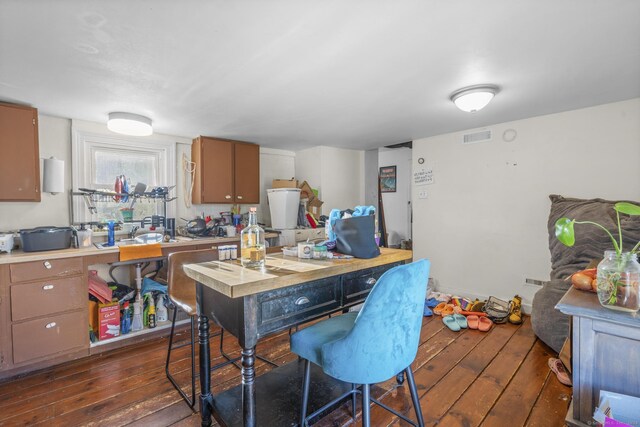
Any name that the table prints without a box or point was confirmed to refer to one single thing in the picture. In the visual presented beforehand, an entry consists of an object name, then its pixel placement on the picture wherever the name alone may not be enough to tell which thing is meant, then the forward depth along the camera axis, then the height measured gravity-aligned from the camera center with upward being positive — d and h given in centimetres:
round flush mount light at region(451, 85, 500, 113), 236 +88
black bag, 168 -16
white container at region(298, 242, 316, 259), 174 -25
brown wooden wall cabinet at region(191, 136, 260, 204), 376 +47
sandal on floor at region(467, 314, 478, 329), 304 -115
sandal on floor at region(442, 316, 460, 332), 301 -117
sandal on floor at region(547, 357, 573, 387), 208 -117
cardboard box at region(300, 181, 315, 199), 459 +24
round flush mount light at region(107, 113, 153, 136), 289 +80
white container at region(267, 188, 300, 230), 420 +1
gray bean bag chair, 246 -40
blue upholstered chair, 121 -55
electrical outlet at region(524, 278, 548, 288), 329 -82
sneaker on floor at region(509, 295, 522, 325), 312 -109
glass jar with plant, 113 -26
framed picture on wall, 550 +51
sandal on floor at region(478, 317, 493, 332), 298 -116
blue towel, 183 -4
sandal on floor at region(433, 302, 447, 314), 344 -115
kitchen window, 316 +46
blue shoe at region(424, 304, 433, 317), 342 -118
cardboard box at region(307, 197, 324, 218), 452 +2
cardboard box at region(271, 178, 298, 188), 446 +35
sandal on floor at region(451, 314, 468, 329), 308 -116
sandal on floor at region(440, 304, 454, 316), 338 -116
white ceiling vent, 359 +85
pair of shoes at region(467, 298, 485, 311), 341 -111
